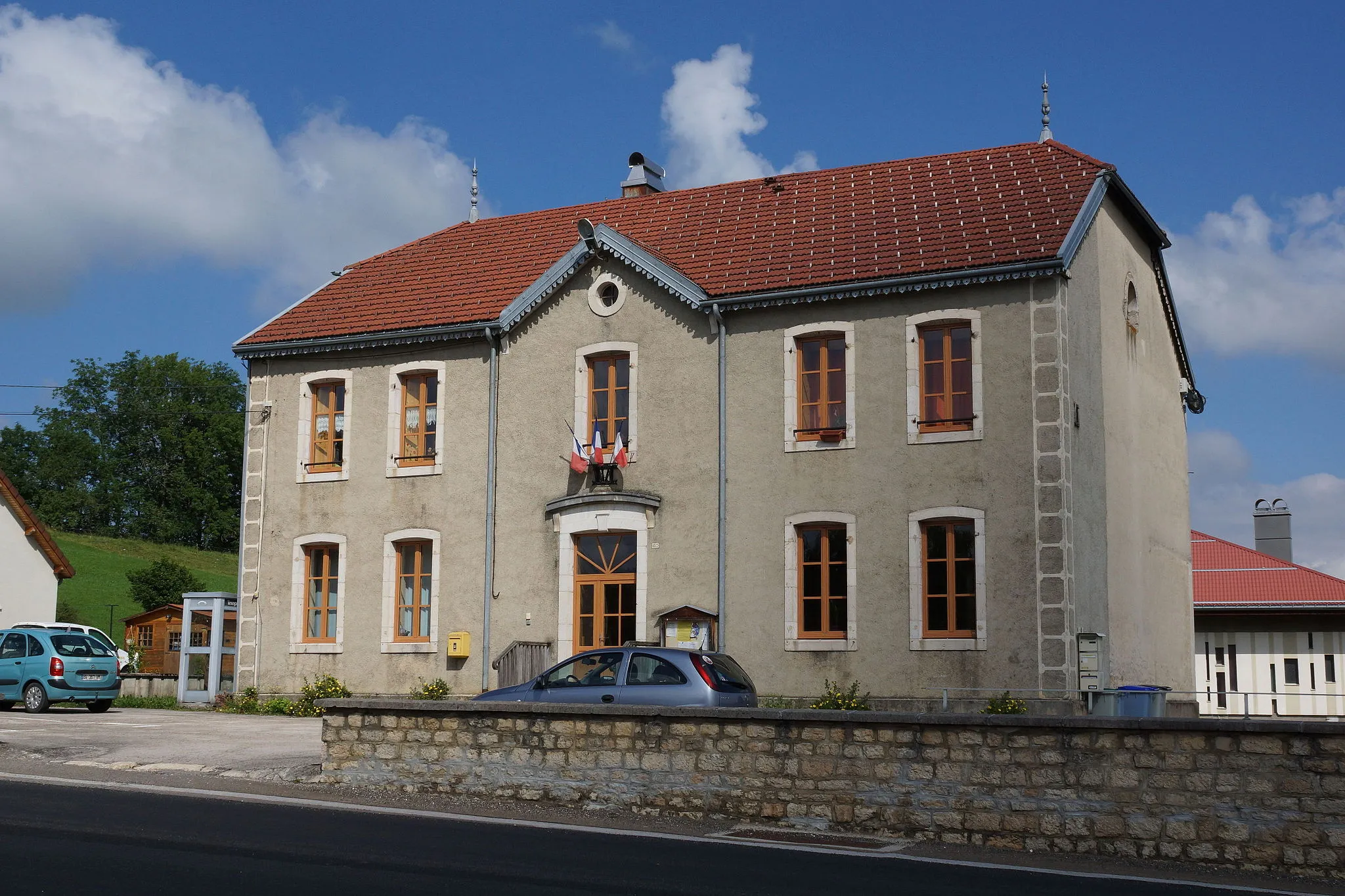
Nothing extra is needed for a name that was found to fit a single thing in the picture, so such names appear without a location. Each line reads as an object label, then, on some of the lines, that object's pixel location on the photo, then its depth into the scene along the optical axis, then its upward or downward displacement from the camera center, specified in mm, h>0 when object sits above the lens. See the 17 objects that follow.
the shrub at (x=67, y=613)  52750 +981
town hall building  22031 +3449
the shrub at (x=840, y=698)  21984 -799
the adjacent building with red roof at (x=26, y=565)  42844 +2230
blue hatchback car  26719 -583
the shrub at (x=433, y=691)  25000 -843
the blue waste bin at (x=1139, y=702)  20266 -746
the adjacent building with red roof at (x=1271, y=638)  32156 +250
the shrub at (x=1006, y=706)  20827 -850
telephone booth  27734 -156
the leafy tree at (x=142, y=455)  84625 +11012
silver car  16375 -419
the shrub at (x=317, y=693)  26000 -924
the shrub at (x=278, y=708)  26250 -1193
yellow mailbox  25125 -31
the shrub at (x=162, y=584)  50719 +1997
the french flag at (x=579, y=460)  24719 +3122
